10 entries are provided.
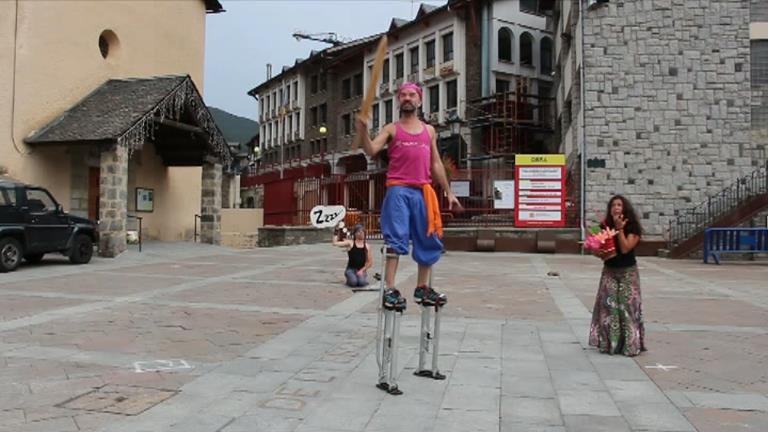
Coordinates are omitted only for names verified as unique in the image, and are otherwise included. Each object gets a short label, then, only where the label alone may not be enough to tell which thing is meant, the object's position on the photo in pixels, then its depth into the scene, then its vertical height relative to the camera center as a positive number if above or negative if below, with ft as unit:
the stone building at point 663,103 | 63.00 +11.21
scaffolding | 107.65 +15.91
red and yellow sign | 62.54 +2.53
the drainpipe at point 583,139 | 63.72 +7.76
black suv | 41.11 -1.14
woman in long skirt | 18.80 -2.27
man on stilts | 14.43 +0.28
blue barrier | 54.75 -1.80
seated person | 33.94 -2.53
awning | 51.93 +7.98
